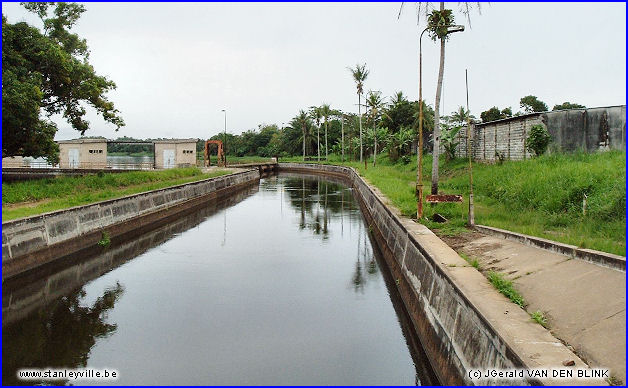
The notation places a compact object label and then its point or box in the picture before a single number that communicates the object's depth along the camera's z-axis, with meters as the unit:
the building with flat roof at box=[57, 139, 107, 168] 49.82
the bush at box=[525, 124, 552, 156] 20.20
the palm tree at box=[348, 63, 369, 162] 51.50
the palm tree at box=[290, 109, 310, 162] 72.75
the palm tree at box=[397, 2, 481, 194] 18.30
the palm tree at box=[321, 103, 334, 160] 68.64
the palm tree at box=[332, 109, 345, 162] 63.49
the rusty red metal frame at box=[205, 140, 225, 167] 57.06
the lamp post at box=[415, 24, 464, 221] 14.79
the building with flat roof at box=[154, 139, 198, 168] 50.44
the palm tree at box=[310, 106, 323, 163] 70.50
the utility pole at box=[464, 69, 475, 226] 13.40
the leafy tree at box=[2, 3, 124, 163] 18.44
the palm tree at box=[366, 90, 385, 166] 54.39
